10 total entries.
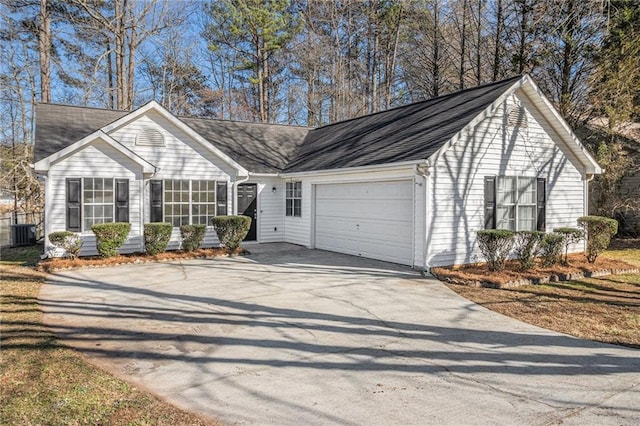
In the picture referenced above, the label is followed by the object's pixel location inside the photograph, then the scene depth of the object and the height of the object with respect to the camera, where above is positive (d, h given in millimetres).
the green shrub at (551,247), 10016 -972
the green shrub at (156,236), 12281 -894
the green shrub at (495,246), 9492 -890
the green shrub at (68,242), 11053 -952
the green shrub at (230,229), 13453 -752
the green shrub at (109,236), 11484 -839
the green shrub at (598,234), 10977 -732
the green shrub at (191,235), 13086 -918
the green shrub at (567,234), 10641 -721
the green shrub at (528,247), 9766 -957
